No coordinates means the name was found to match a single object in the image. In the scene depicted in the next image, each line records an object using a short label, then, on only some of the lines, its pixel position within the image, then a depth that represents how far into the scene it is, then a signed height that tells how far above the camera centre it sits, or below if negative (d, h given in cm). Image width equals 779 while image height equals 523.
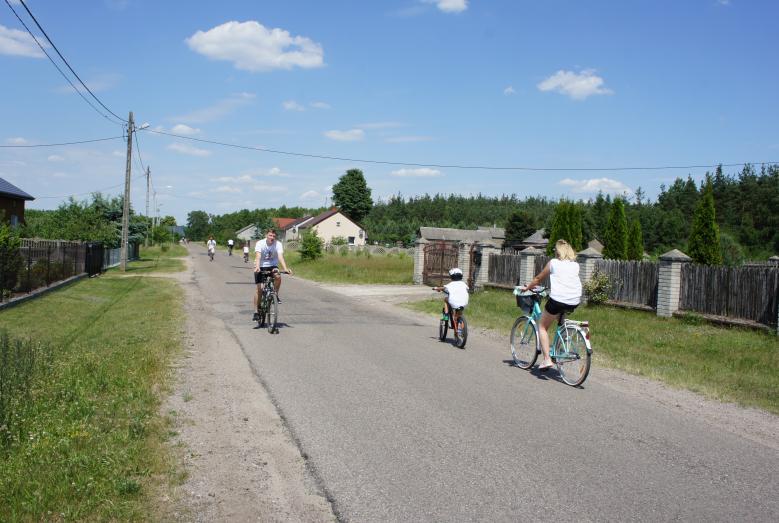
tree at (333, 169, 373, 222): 11494 +934
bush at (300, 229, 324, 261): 4556 -28
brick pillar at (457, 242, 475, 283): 2548 -29
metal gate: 2788 -56
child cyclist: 1094 -77
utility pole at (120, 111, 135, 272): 3325 +142
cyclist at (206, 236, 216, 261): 5072 -62
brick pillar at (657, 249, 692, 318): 1558 -51
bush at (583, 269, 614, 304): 1794 -89
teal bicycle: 802 -120
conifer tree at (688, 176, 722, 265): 2378 +90
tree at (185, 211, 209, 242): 18416 +285
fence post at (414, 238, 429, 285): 2903 -54
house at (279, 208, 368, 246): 9432 +264
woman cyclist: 817 -39
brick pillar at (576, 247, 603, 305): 1844 -23
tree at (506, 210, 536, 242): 8975 +368
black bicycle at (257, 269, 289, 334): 1187 -124
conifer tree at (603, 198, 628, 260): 3136 +120
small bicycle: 1084 -132
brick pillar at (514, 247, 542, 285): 2175 -39
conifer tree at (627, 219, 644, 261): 3247 +73
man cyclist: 1234 -34
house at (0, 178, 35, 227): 3562 +174
